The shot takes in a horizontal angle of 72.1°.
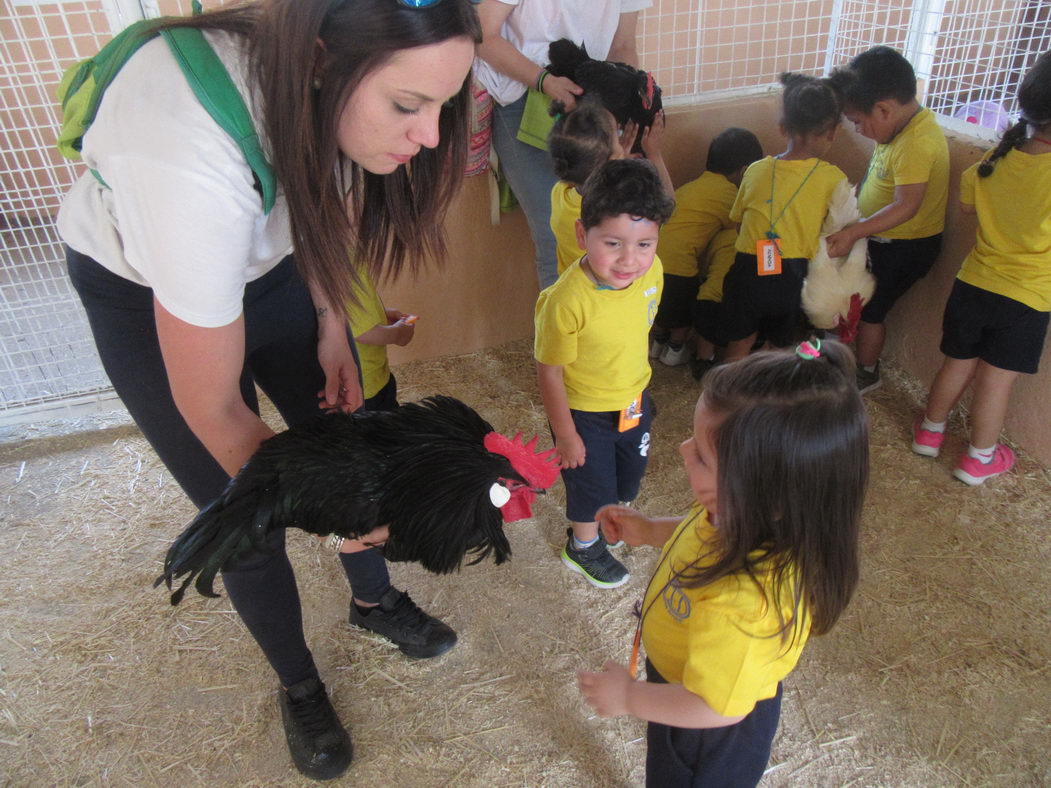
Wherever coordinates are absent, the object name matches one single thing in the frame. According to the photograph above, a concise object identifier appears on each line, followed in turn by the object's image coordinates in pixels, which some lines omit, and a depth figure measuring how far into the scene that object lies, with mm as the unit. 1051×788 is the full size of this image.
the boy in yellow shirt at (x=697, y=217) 2881
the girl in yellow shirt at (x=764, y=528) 936
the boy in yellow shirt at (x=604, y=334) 1675
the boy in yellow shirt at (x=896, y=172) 2496
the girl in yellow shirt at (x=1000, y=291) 2076
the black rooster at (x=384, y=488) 1204
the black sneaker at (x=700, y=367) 3061
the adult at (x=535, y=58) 2279
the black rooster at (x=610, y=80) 2234
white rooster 2619
